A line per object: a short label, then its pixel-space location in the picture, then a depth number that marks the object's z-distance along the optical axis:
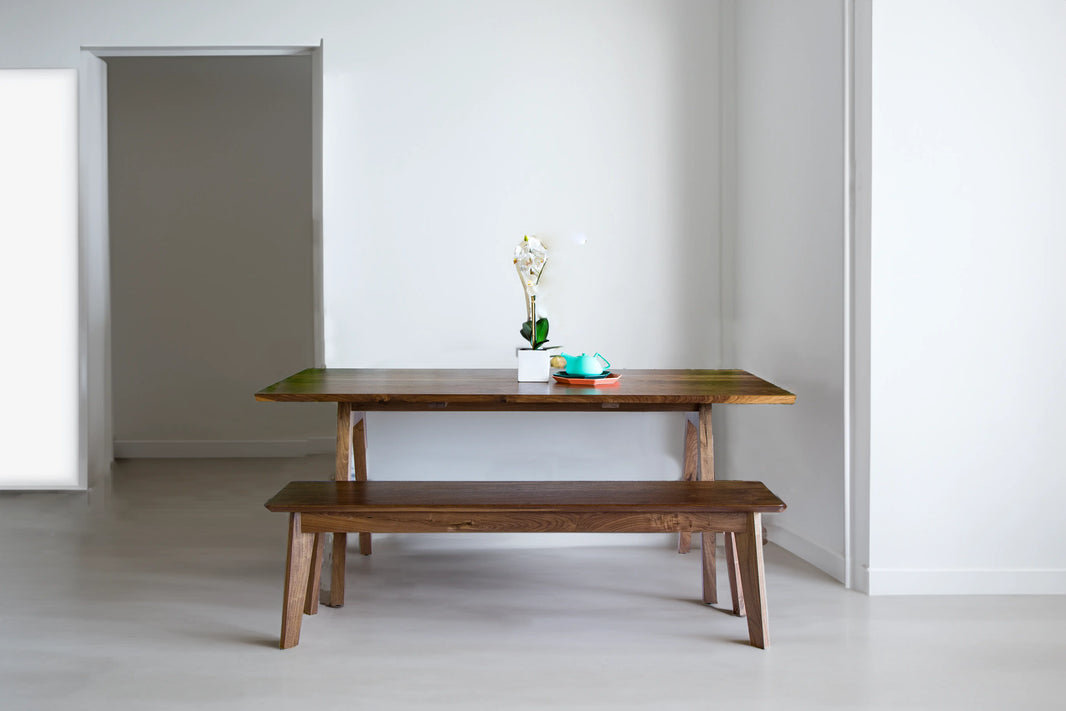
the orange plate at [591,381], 3.05
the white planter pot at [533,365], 3.18
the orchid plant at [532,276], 3.17
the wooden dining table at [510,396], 2.81
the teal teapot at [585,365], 3.14
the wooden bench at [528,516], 2.49
